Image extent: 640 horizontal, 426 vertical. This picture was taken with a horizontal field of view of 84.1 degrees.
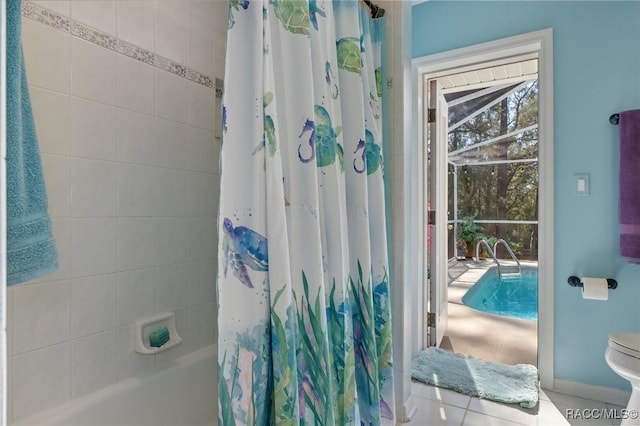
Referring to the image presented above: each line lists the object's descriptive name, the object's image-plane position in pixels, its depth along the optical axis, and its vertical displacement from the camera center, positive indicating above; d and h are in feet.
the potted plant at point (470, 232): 22.80 -1.64
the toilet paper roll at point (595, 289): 6.24 -1.46
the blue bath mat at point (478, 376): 6.77 -3.57
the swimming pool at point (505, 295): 13.92 -3.99
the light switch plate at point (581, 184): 6.65 +0.42
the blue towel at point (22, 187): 2.95 +0.19
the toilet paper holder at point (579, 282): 6.39 -1.40
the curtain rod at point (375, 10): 5.58 +3.15
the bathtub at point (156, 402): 3.85 -2.37
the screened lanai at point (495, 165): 20.79 +2.65
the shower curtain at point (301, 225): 3.08 -0.18
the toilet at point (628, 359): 5.03 -2.23
